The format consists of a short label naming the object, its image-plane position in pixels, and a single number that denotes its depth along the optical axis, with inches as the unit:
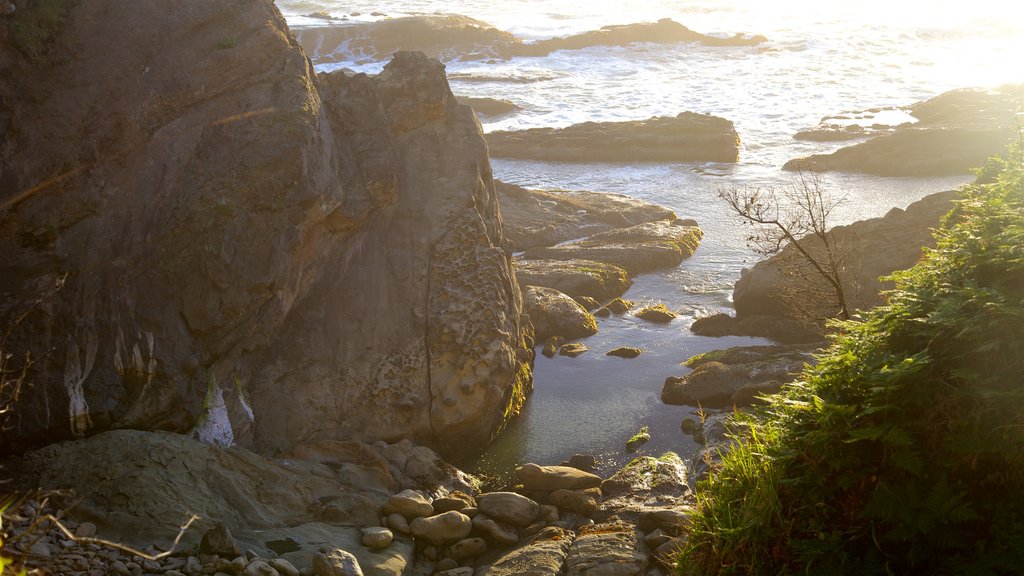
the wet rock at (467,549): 536.1
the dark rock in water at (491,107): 2255.2
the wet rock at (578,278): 1084.5
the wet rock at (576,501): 598.5
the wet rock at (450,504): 573.3
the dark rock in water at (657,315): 1021.2
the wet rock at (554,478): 624.7
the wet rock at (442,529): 540.7
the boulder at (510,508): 566.6
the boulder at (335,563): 452.8
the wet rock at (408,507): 554.3
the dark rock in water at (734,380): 764.6
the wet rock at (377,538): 514.3
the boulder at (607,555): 482.6
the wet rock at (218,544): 435.2
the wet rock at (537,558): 496.4
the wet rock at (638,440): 716.4
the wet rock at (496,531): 550.9
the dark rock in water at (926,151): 1673.2
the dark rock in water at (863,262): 925.8
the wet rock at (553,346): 914.7
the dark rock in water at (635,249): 1202.0
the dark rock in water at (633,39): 2915.8
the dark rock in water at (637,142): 1840.6
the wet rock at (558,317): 957.8
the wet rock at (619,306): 1050.1
